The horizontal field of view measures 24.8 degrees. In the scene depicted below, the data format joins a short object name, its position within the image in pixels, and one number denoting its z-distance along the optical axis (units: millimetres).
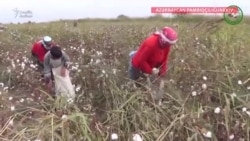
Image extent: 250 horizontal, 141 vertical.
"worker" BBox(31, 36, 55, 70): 6855
